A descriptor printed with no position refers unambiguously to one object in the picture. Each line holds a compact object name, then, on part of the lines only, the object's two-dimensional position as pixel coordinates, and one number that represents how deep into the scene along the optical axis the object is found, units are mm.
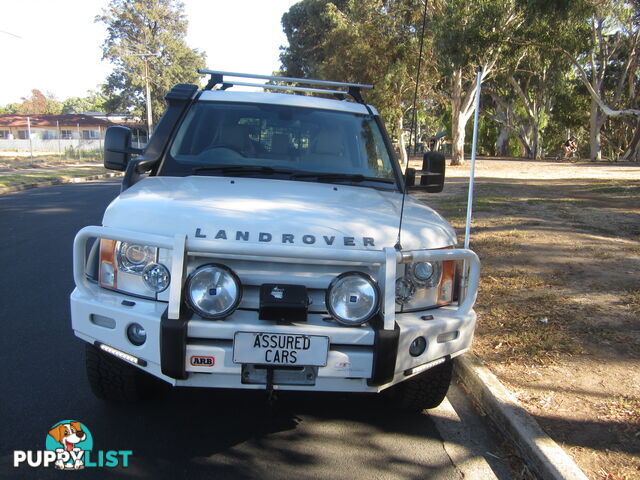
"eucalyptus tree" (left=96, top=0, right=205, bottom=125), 56406
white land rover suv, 2717
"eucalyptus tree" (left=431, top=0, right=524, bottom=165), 17531
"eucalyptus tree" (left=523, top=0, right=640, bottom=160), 15180
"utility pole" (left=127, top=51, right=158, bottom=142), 41644
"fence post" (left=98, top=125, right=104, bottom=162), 61906
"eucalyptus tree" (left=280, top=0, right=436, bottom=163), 26469
